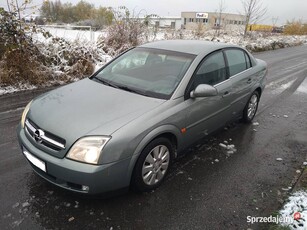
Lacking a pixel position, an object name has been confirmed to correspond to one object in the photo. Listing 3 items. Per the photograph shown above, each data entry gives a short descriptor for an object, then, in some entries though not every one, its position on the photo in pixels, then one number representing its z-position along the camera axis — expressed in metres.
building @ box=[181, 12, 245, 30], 90.25
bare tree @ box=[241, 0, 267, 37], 22.91
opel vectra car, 2.57
